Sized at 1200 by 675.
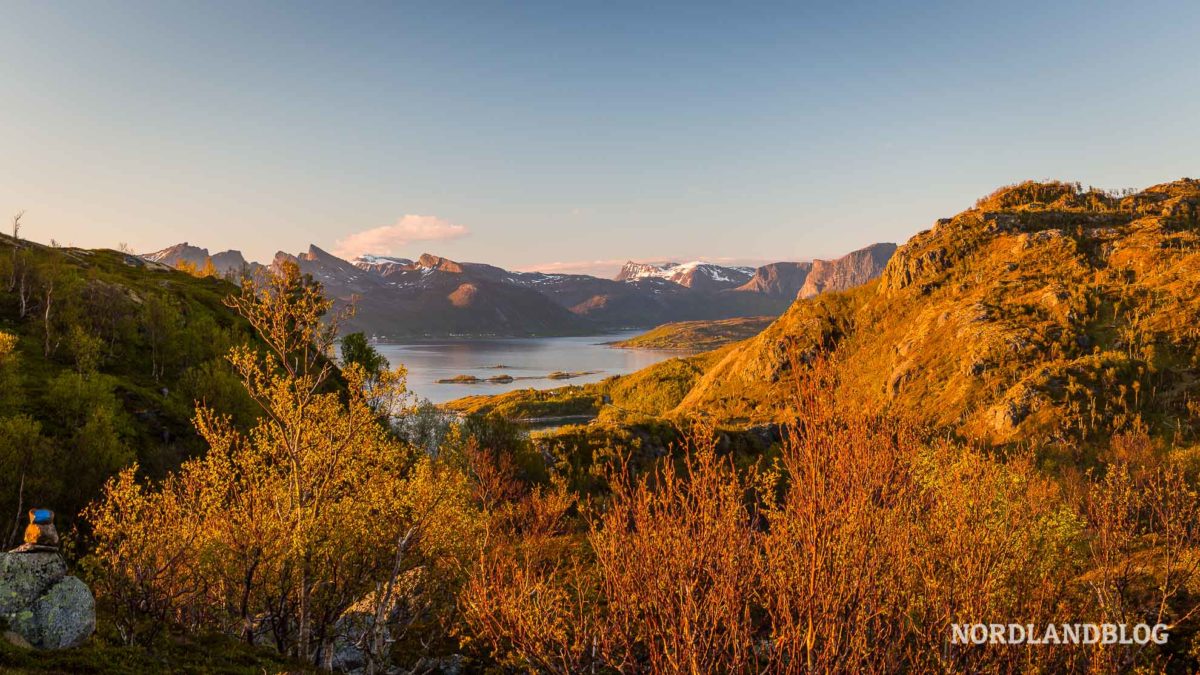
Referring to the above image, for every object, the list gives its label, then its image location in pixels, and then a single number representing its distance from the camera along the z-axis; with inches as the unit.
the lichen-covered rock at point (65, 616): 903.1
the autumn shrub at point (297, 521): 988.6
